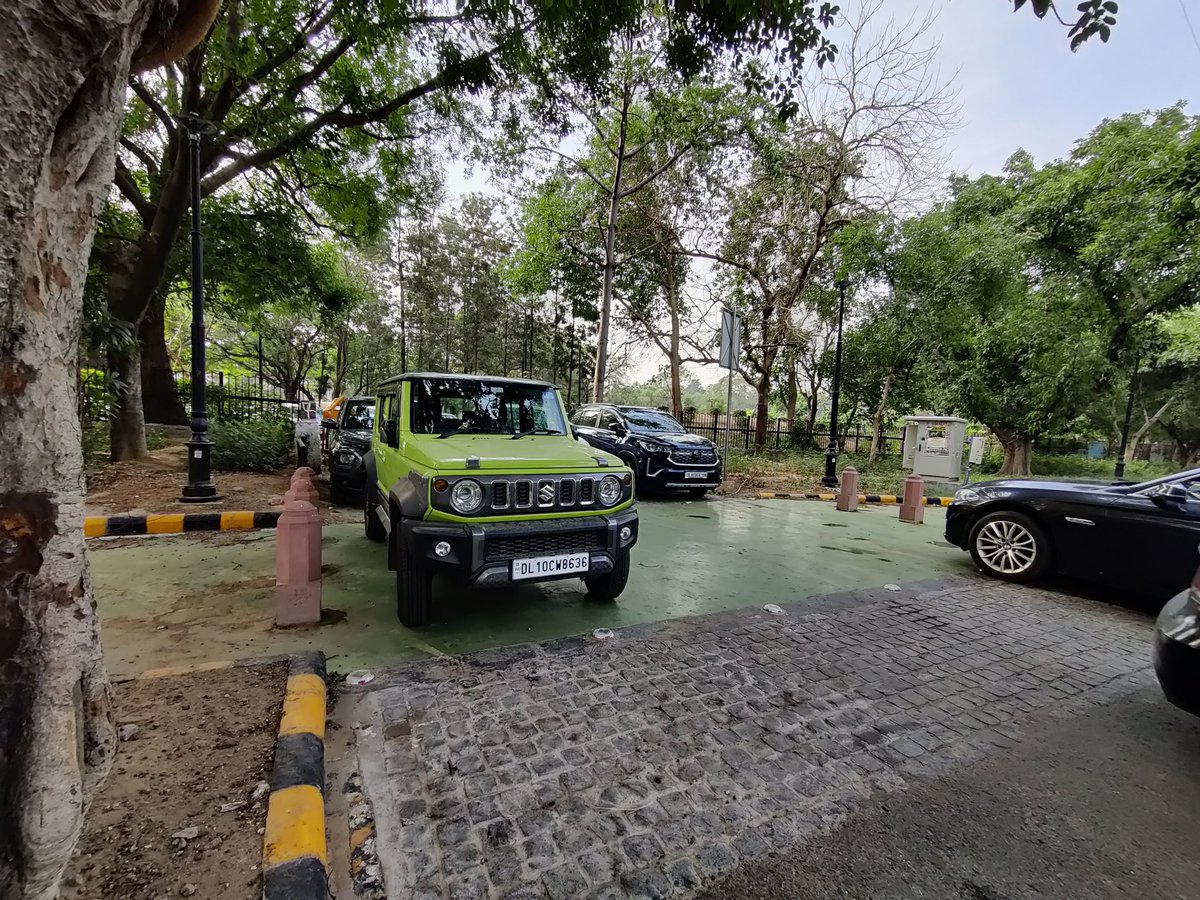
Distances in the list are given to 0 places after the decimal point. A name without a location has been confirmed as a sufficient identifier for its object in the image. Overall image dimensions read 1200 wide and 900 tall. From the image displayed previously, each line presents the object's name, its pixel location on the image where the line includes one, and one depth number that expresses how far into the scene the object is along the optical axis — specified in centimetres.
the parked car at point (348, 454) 773
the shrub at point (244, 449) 970
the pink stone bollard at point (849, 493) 1002
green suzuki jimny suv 344
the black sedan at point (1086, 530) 438
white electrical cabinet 1221
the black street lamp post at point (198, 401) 702
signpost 962
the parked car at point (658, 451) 1012
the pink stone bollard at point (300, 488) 398
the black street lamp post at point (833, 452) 1221
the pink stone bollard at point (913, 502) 909
